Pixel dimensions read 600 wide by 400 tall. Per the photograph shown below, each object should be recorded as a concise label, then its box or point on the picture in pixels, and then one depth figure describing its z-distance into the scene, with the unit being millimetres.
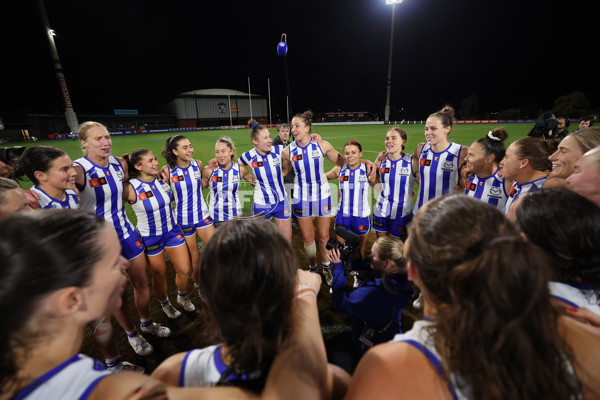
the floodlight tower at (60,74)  14775
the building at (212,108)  55594
